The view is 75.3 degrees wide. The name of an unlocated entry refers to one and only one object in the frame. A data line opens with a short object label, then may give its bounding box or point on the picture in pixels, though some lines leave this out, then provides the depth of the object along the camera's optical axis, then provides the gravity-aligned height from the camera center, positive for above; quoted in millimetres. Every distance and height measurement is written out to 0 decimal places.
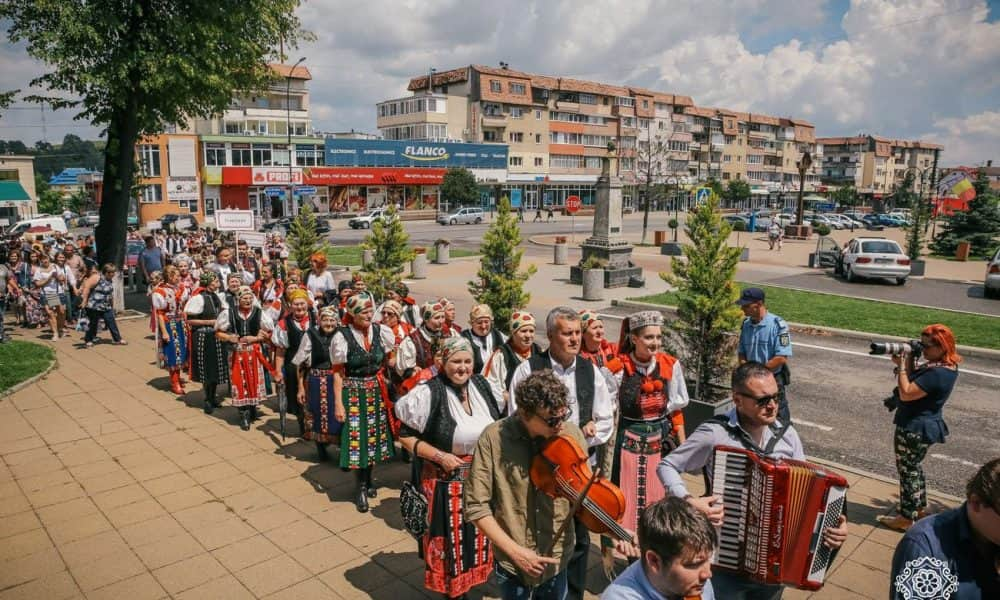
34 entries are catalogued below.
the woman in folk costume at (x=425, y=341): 6477 -1414
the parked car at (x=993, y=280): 19516 -1863
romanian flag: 33812 +1597
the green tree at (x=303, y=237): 18359 -1049
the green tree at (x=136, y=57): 14209 +3226
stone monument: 21672 -1083
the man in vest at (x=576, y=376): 4316 -1148
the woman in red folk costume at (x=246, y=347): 8375 -1905
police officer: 6062 -1186
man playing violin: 3031 -1409
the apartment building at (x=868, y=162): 124312 +10271
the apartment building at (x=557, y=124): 72750 +10163
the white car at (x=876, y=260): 22094 -1544
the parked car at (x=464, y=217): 55156 -1044
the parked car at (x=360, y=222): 50594 -1551
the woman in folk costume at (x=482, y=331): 6246 -1228
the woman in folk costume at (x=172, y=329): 9883 -1994
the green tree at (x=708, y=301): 8227 -1147
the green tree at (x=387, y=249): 14812 -1068
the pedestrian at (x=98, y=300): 12992 -2117
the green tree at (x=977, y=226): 33094 -441
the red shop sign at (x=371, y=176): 59594 +2560
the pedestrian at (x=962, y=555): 2289 -1213
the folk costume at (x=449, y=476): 3984 -1687
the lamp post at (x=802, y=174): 39594 +2454
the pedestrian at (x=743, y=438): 3201 -1148
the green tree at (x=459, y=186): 63062 +1785
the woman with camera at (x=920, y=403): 5137 -1519
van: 34781 -1623
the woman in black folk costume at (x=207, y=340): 9039 -1974
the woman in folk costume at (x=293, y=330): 7355 -1470
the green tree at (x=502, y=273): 10672 -1153
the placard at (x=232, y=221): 14580 -494
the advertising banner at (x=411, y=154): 61031 +4958
